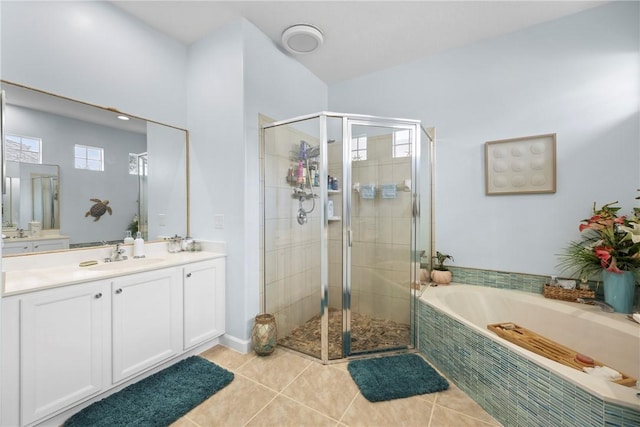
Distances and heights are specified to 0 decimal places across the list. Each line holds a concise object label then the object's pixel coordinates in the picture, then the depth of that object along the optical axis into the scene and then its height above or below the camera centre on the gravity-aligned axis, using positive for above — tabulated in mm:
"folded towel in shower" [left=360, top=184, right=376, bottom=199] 2379 +182
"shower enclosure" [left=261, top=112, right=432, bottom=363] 2246 -153
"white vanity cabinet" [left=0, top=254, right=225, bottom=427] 1418 -737
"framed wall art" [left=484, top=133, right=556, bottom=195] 2342 +406
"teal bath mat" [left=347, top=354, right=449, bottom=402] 1839 -1145
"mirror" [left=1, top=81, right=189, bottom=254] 1816 +309
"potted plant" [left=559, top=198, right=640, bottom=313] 1963 -294
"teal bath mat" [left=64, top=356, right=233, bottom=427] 1605 -1154
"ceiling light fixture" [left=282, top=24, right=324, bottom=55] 2408 +1526
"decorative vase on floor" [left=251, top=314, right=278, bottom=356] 2246 -982
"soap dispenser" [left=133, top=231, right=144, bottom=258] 2277 -285
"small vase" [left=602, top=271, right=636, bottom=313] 1975 -541
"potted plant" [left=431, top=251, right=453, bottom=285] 2615 -548
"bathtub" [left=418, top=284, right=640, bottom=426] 1279 -841
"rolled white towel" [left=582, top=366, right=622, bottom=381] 1579 -899
